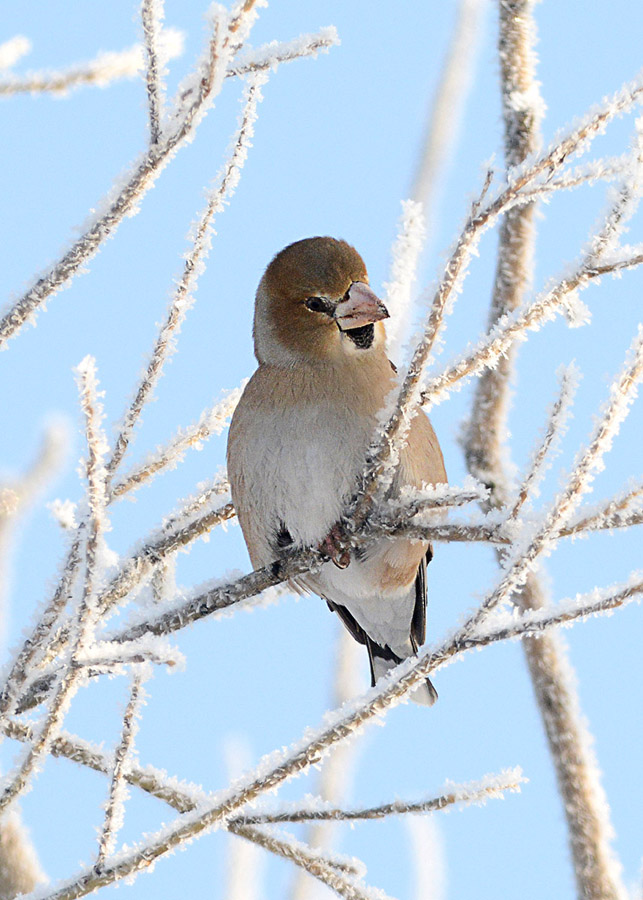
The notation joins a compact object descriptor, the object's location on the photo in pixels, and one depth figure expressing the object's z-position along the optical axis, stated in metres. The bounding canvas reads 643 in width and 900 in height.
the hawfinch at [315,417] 6.30
